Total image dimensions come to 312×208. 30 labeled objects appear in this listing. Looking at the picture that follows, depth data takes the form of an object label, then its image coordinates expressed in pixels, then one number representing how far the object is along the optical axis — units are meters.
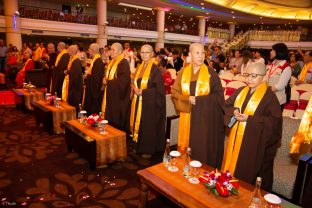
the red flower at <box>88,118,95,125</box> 4.28
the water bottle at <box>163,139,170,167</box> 2.83
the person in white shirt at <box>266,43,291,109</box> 4.13
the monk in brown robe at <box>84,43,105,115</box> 6.05
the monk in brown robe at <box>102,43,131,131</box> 5.12
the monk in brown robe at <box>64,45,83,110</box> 6.38
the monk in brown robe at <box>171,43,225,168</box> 3.46
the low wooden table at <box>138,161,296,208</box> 2.13
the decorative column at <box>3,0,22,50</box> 14.33
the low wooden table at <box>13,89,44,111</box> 6.82
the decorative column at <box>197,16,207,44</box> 26.08
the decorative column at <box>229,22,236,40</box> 29.53
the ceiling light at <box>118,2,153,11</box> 18.97
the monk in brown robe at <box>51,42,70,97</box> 6.92
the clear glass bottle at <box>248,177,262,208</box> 2.04
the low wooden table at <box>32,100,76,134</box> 5.25
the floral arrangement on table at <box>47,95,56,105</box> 5.76
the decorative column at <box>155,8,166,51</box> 21.38
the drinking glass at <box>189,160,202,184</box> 2.46
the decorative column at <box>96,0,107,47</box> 17.52
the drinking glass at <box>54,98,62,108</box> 5.59
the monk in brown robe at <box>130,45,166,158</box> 4.39
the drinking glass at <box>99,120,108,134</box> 4.09
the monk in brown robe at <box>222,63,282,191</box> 2.82
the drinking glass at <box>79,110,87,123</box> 4.53
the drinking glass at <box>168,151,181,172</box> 2.63
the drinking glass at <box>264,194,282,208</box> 1.96
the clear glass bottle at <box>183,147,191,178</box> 2.57
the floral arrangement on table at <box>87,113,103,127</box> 4.28
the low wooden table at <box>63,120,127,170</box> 3.80
